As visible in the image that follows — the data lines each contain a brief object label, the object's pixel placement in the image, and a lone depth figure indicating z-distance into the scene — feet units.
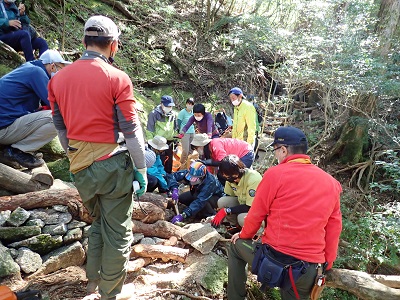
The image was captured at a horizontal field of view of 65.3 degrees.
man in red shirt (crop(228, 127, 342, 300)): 8.38
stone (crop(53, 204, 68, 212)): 11.59
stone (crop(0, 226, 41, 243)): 10.12
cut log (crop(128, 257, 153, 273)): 10.80
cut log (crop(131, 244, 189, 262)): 11.64
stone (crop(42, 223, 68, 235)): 10.75
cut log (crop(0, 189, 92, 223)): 11.16
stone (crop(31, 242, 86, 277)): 10.09
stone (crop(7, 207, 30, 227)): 10.53
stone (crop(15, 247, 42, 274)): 9.63
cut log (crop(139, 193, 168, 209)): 15.34
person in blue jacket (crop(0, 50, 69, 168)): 13.07
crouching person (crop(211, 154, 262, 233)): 13.83
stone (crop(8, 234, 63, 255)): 10.14
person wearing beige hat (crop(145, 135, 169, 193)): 17.54
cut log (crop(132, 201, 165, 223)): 12.98
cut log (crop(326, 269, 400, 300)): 9.62
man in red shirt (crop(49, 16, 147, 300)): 7.27
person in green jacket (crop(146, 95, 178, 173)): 22.11
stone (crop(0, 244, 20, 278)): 9.05
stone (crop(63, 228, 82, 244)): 10.79
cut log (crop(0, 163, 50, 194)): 11.97
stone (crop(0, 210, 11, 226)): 10.55
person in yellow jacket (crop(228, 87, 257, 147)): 21.71
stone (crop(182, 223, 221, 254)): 12.88
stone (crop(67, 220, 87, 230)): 11.29
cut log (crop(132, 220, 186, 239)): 12.82
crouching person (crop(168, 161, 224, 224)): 16.20
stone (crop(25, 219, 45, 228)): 10.73
